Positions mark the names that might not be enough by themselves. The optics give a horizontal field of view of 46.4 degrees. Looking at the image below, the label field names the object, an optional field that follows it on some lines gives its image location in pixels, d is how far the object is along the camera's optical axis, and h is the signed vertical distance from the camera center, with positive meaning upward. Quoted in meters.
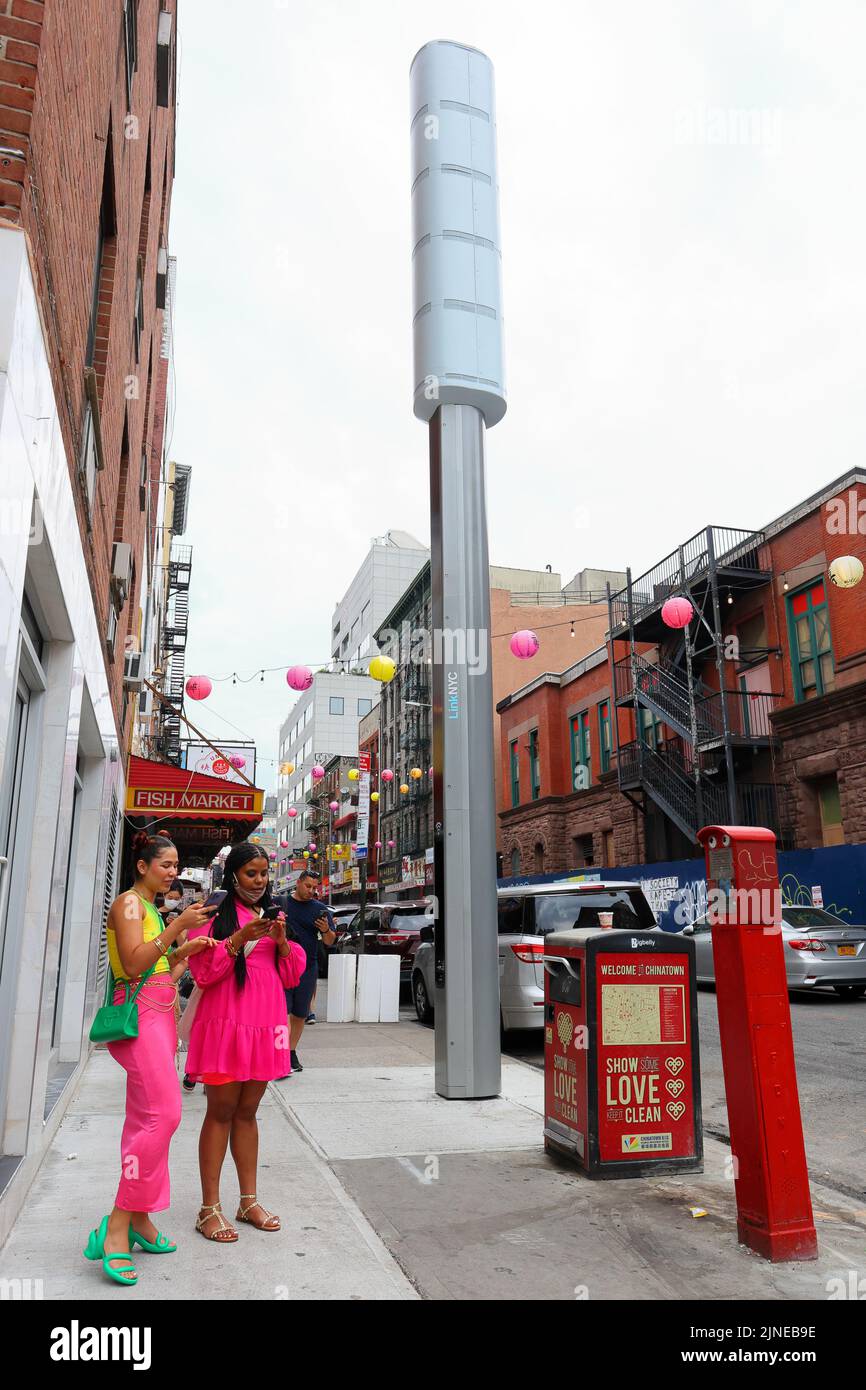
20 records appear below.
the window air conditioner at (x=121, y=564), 10.23 +3.91
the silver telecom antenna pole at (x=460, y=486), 8.16 +4.10
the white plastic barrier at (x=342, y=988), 14.21 -0.46
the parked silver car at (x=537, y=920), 10.45 +0.33
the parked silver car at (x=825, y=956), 15.29 -0.09
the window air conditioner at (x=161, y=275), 15.11 +10.04
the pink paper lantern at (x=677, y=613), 19.50 +6.37
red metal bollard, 4.33 -0.44
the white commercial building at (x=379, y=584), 73.94 +27.17
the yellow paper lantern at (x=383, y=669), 18.34 +5.05
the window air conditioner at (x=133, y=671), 14.21 +4.03
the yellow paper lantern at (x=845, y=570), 16.19 +5.97
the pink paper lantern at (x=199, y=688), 21.55 +5.57
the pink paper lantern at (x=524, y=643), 19.61 +5.86
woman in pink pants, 3.98 -0.47
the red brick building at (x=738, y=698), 22.17 +6.37
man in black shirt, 9.27 +0.25
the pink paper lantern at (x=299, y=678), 21.56 +5.81
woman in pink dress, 4.47 -0.30
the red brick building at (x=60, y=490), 3.81 +2.31
